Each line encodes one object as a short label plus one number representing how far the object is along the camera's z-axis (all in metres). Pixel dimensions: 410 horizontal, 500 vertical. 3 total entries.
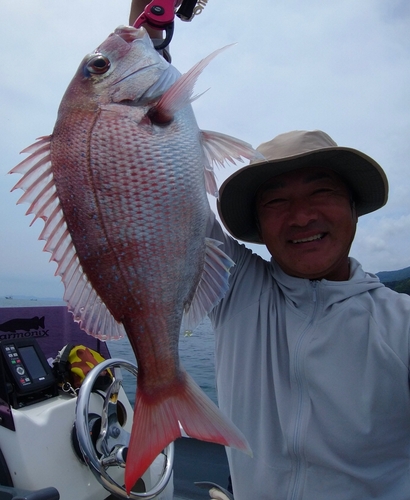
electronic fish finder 0.70
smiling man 0.50
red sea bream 0.38
